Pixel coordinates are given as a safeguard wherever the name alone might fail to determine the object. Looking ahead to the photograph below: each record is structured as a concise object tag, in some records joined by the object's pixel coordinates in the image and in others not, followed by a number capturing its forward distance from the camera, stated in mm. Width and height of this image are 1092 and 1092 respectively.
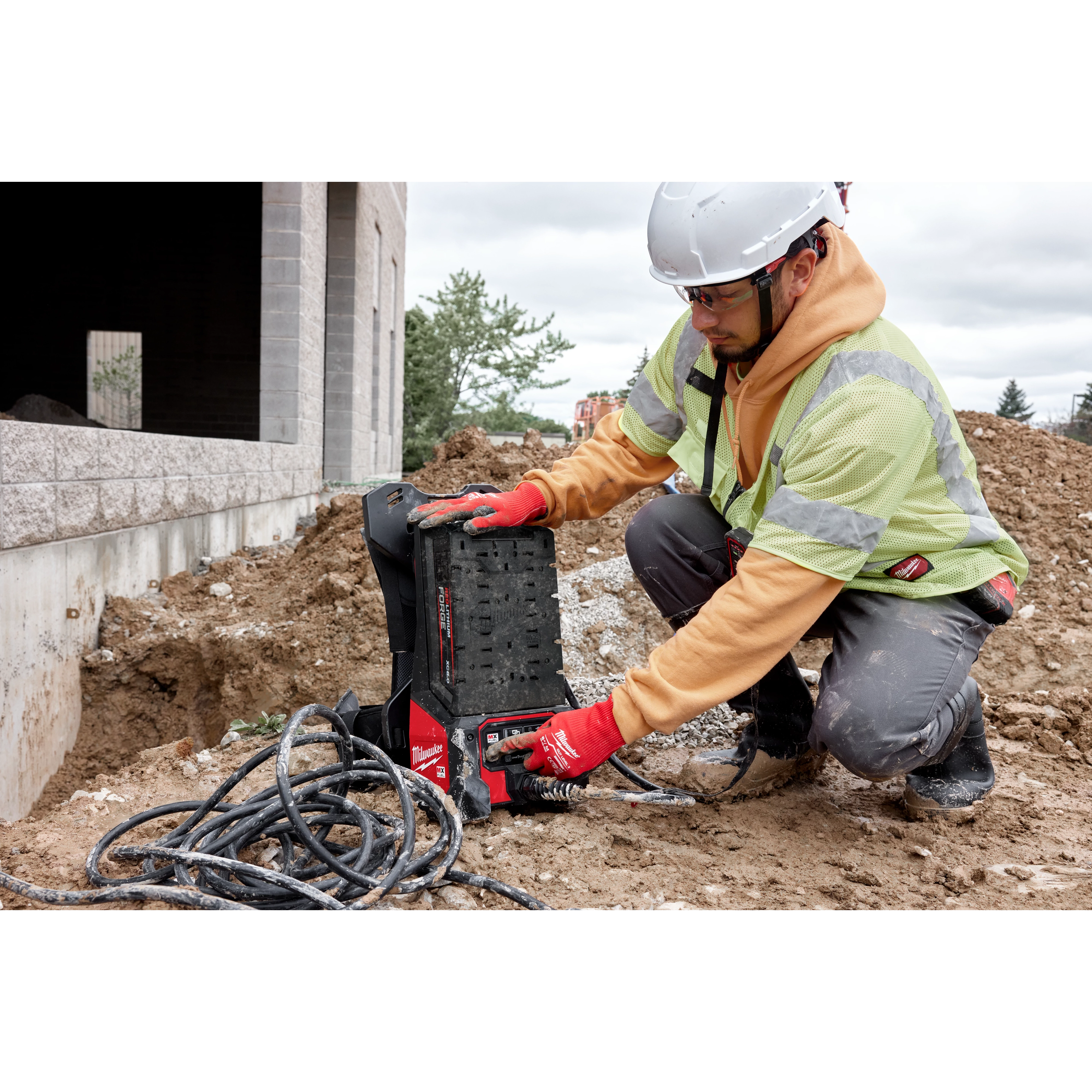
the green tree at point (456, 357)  27344
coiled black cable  1610
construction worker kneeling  1834
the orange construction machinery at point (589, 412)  12648
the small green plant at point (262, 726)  2893
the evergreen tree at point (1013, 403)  51062
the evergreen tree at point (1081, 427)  22969
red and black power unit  2055
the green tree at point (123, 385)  26234
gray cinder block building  3129
